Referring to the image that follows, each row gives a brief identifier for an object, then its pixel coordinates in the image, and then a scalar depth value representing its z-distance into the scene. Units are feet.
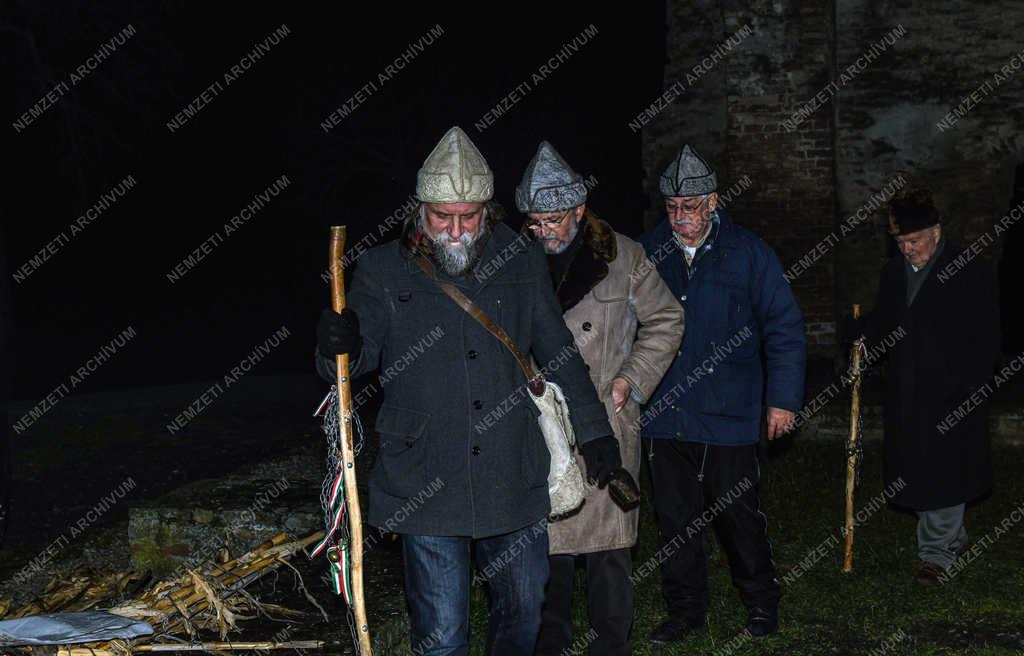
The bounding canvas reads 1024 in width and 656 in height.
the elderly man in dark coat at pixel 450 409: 12.89
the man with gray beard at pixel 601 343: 15.60
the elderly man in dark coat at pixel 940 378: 20.47
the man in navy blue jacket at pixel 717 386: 17.39
